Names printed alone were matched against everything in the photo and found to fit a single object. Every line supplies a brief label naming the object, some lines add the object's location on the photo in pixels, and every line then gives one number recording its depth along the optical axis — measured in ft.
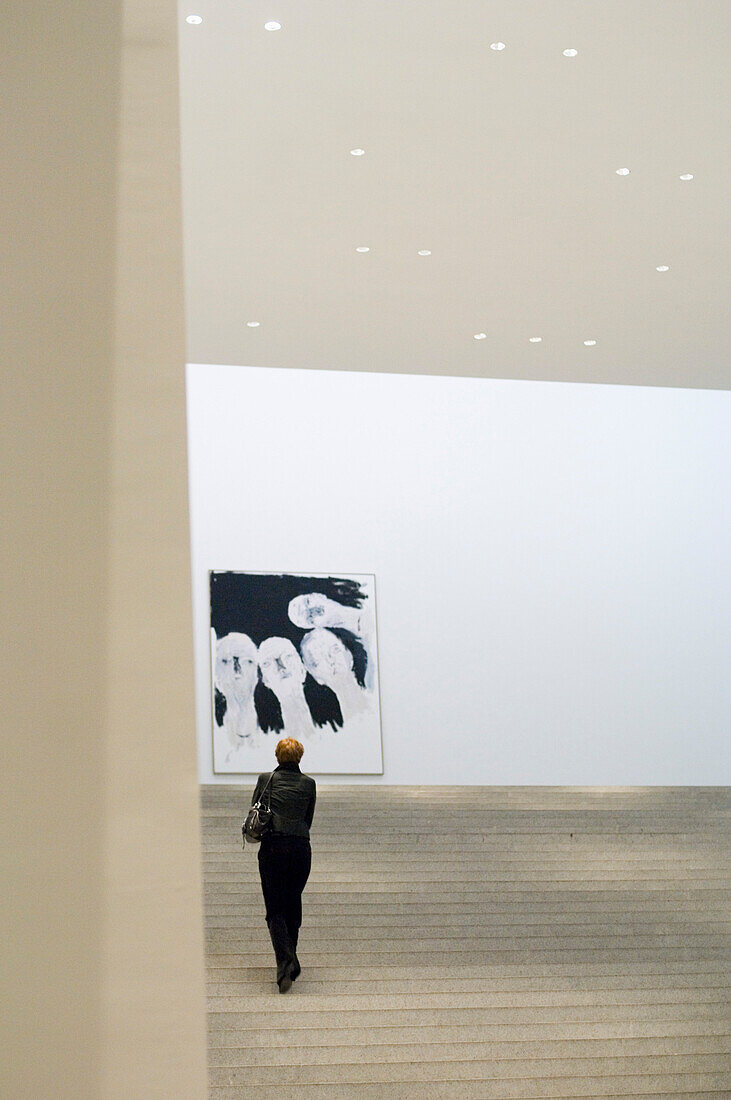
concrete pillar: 5.76
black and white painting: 49.75
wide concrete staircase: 27.50
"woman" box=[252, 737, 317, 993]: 29.55
